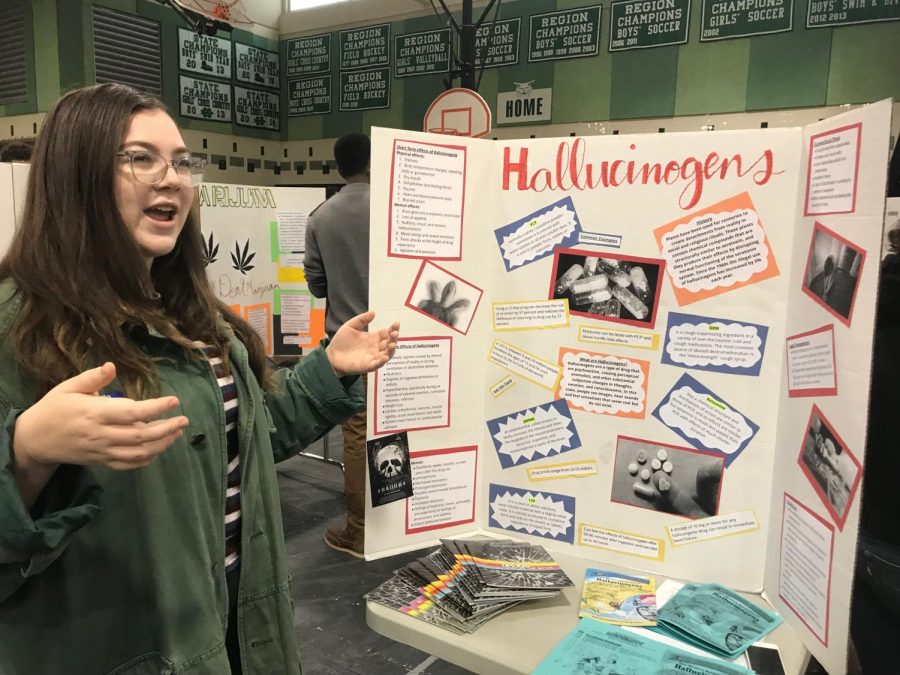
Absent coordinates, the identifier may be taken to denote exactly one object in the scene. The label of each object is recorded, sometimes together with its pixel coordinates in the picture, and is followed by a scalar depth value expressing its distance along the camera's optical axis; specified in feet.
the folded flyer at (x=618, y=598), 3.84
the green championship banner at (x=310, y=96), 21.09
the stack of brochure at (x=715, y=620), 3.59
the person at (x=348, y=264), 9.34
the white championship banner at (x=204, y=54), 18.92
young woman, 2.50
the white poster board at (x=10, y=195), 6.72
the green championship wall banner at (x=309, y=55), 20.77
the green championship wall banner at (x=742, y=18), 13.70
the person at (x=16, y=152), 8.93
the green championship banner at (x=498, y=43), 17.15
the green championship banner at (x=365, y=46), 19.57
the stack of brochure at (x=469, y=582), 3.90
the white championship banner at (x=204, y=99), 19.16
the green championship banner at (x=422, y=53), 18.48
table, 3.54
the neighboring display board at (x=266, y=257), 10.95
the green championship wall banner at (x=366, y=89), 19.80
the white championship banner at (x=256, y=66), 20.53
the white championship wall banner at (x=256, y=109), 20.77
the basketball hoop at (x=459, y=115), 13.24
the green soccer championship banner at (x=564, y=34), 15.99
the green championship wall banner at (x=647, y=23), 14.76
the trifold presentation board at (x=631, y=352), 3.63
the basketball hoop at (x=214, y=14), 16.12
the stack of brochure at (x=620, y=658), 3.35
